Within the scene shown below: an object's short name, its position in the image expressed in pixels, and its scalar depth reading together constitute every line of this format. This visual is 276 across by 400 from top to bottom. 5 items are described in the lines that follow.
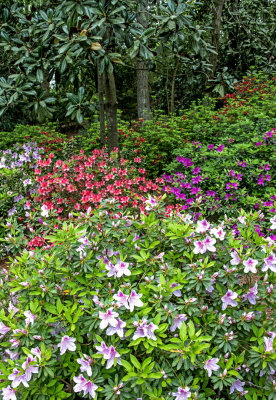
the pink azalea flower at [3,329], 1.39
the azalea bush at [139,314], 1.29
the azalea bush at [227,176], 3.52
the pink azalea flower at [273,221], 1.76
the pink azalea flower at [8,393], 1.25
